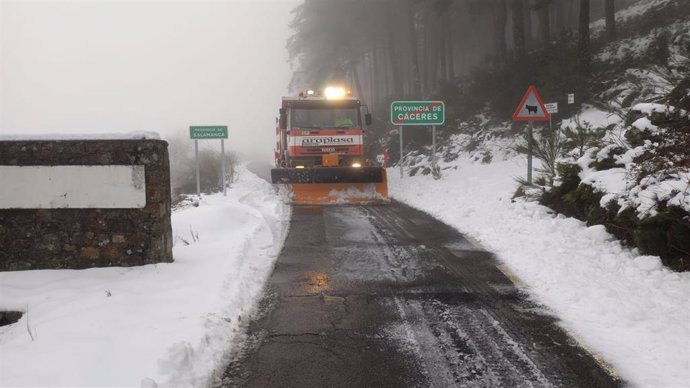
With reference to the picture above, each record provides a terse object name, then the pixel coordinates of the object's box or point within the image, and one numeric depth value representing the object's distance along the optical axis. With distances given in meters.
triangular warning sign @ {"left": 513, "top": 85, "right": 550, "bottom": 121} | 10.41
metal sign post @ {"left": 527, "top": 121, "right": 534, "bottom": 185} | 10.17
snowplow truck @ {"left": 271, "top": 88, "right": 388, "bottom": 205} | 13.06
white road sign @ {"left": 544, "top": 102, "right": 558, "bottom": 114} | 13.42
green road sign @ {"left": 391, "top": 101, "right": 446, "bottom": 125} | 18.16
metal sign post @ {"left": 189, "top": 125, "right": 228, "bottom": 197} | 13.17
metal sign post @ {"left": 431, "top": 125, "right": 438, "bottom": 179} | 17.73
